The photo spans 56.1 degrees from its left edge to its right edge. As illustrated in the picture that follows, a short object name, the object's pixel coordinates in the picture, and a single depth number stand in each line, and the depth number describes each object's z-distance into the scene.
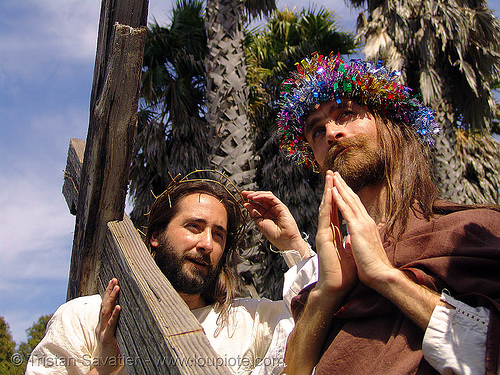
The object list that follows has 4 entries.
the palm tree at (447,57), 7.52
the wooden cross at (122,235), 1.35
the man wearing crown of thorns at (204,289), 1.98
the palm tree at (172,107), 8.09
